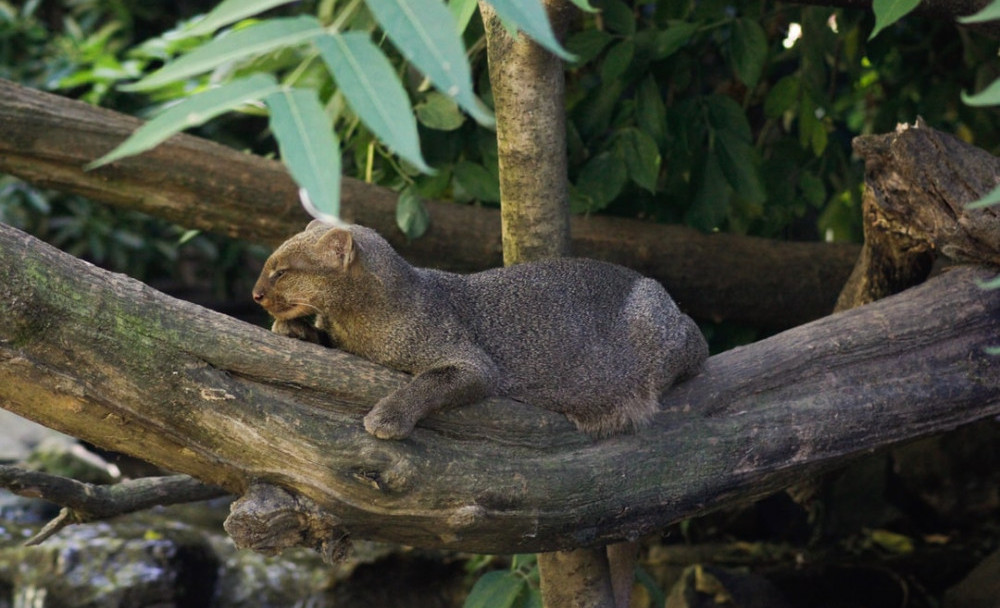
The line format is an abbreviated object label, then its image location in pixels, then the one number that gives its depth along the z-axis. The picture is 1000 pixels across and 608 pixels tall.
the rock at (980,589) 10.99
